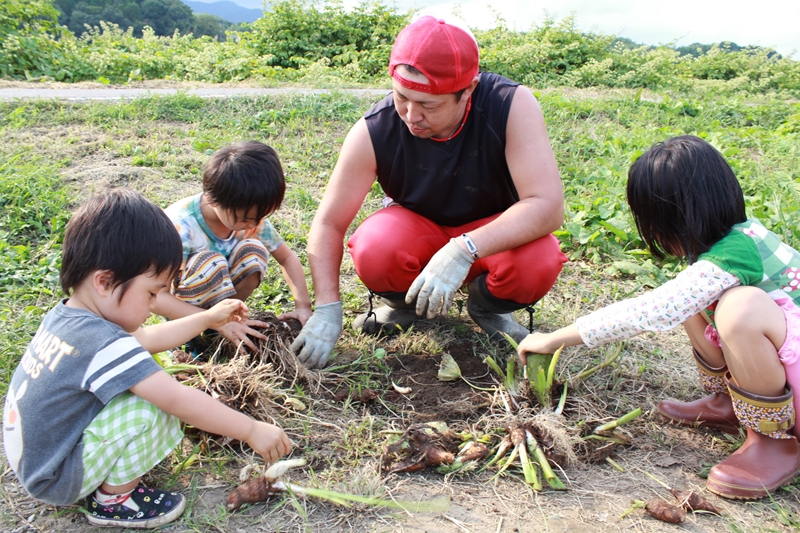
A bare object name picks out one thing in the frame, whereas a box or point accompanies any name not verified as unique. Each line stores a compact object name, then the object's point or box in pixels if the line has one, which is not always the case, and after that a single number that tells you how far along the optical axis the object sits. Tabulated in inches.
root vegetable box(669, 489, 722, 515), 65.4
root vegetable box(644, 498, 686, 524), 63.5
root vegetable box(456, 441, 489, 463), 72.1
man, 85.0
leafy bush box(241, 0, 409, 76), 353.7
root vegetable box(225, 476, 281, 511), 64.0
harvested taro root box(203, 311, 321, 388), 85.5
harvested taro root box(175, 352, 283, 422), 78.2
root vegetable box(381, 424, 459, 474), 70.0
